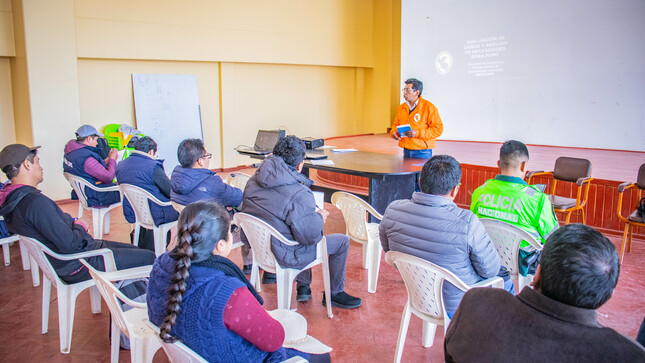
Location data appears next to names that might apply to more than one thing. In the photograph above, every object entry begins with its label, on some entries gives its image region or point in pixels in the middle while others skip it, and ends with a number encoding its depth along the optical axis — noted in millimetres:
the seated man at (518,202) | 2973
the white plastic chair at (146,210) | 4047
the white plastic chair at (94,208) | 4723
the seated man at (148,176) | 4105
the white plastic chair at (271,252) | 3121
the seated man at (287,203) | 3109
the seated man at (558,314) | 1234
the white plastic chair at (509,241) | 2884
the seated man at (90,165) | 4812
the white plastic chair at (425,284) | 2365
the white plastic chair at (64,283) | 2834
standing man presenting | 5613
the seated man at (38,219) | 2791
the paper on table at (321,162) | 5000
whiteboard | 7785
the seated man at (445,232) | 2416
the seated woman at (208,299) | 1620
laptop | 5857
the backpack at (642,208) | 4348
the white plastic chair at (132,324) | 2223
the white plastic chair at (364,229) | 3794
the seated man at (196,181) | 3742
